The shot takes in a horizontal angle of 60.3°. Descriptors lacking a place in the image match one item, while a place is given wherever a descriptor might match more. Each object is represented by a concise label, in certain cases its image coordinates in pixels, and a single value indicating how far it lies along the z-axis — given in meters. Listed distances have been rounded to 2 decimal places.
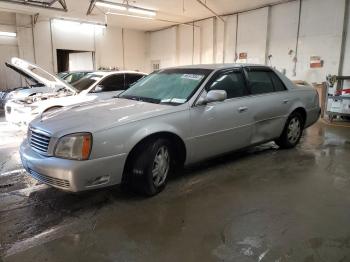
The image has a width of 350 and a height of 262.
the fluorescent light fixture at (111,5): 9.62
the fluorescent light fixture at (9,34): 11.71
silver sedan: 2.62
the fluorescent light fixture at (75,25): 13.03
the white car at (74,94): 5.85
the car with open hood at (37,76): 6.42
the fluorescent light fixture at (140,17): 11.58
